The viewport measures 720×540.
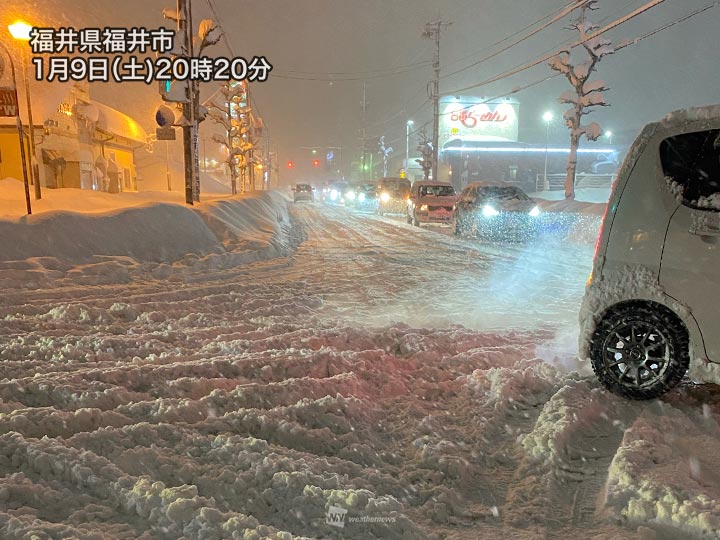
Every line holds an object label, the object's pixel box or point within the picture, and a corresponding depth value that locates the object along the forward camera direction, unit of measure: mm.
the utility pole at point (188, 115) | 15094
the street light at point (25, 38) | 11984
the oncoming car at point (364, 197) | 37031
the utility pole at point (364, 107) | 74375
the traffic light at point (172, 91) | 14344
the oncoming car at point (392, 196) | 28794
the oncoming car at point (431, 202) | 20938
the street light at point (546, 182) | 56031
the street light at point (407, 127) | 82275
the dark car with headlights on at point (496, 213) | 15797
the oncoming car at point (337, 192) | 48500
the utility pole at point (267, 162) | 74962
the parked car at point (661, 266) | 3469
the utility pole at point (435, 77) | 36281
